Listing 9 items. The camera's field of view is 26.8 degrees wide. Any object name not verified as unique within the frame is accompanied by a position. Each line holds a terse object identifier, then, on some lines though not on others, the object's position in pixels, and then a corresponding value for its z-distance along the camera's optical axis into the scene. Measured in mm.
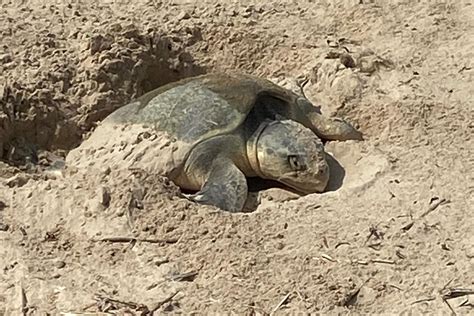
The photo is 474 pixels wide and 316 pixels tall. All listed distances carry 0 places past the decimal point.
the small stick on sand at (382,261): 3426
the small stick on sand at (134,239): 3516
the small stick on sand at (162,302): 3150
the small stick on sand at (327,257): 3424
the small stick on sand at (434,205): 3756
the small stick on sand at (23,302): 3115
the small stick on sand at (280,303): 3150
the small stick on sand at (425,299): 3190
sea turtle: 4227
